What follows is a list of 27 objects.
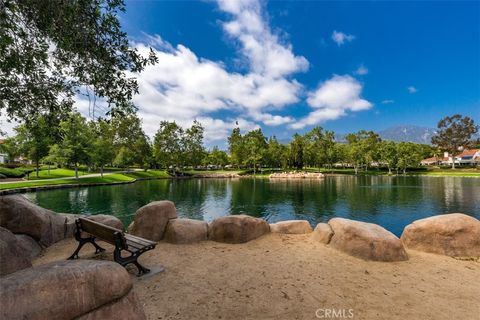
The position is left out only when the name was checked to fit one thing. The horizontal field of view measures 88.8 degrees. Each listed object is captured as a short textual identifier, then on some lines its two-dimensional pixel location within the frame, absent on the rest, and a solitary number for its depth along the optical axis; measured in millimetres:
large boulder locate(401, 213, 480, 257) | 8305
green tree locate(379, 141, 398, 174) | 82500
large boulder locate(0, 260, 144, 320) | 2908
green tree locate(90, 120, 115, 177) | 47225
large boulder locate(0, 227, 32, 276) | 4867
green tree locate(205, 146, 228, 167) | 109188
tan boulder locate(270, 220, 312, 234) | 10672
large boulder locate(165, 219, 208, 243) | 9422
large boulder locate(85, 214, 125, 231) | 9906
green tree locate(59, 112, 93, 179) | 42094
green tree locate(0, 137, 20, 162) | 44053
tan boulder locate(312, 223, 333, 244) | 9153
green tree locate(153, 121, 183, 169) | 76375
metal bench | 6031
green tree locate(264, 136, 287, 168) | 87625
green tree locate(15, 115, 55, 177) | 41156
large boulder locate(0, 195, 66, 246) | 8188
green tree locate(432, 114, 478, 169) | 89250
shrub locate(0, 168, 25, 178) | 42756
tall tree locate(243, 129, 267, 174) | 83062
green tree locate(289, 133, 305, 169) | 93562
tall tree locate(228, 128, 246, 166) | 88062
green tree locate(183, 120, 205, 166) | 80375
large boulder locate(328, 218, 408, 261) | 7828
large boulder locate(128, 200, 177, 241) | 9703
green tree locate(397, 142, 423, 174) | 81250
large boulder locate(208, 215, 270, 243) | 9547
